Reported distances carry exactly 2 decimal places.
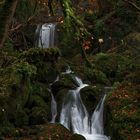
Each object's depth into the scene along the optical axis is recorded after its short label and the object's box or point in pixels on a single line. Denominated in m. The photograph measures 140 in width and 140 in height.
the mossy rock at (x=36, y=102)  14.93
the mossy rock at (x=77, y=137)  12.52
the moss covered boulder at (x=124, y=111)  10.51
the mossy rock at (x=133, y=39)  22.18
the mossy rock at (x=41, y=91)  16.00
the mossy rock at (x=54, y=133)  12.35
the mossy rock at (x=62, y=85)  16.91
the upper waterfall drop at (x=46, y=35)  25.07
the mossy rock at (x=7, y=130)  12.11
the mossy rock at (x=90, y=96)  15.72
